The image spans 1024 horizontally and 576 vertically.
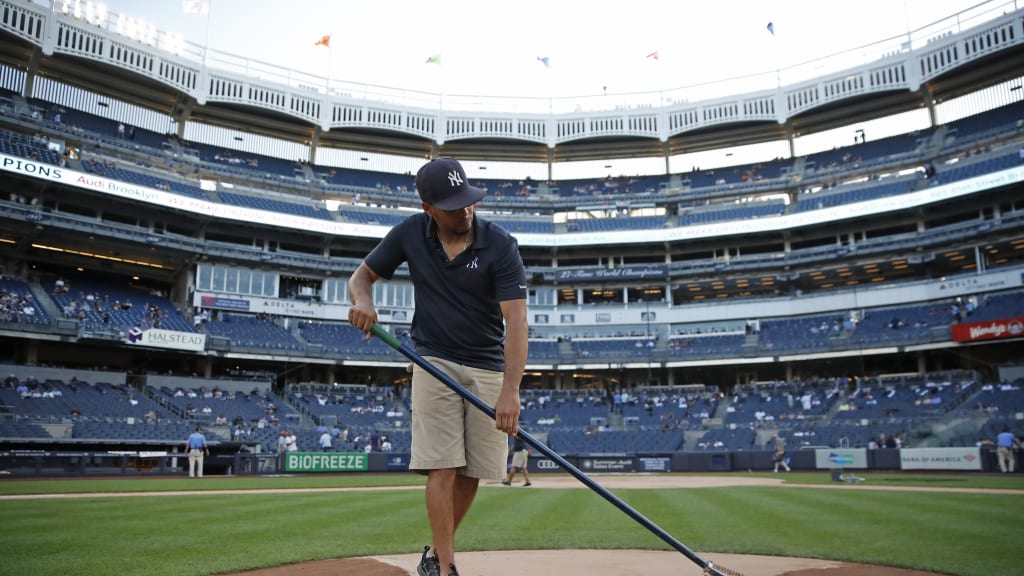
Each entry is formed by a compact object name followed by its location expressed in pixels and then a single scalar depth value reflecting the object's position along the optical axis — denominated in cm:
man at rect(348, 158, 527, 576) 434
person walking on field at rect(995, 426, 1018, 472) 2605
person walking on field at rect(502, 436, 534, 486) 2280
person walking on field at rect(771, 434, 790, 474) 3105
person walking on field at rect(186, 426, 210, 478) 2436
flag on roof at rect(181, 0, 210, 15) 4503
